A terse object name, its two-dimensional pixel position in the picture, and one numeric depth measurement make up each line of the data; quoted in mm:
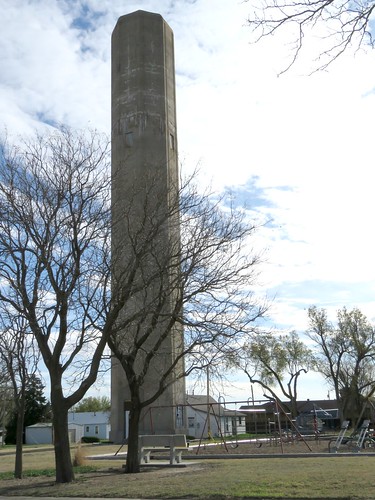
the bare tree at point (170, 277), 17859
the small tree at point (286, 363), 60281
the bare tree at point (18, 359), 18641
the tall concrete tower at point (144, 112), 41781
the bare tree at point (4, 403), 23156
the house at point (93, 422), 76000
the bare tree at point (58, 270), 16672
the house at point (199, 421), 65312
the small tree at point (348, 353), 57750
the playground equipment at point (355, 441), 24953
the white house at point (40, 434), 67312
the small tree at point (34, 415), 67750
